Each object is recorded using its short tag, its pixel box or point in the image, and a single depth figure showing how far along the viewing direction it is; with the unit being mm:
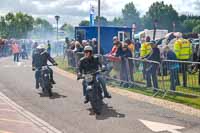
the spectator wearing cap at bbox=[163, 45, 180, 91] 14007
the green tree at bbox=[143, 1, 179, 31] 107312
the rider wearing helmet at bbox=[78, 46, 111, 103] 11984
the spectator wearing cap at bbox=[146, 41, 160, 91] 14560
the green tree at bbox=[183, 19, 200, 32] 110025
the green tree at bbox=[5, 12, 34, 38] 76438
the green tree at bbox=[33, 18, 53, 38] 85875
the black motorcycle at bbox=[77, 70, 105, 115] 11508
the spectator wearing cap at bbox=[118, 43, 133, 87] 16250
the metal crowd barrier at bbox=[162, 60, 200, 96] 13820
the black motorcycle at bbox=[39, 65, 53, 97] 14992
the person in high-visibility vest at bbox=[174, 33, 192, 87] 16469
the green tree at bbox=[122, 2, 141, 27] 115362
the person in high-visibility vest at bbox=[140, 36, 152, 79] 17628
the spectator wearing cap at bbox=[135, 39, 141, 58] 27336
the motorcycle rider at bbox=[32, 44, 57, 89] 15547
